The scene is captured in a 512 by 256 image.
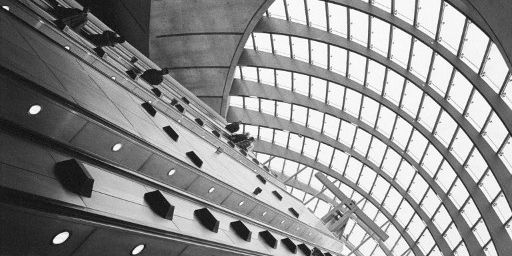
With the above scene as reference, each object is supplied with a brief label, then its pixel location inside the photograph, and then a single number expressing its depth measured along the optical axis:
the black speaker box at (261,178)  21.42
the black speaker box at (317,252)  17.83
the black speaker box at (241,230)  11.15
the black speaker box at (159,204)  7.87
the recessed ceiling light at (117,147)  8.74
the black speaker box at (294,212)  22.09
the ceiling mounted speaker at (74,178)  6.06
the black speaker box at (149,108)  11.88
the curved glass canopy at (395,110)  23.44
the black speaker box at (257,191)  17.18
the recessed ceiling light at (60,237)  5.44
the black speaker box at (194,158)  12.68
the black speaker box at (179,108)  17.20
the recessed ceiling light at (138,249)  6.83
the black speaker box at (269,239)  13.13
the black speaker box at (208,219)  9.53
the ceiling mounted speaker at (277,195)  21.80
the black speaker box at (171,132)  12.37
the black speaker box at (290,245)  14.81
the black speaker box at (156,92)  15.41
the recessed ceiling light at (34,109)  6.38
